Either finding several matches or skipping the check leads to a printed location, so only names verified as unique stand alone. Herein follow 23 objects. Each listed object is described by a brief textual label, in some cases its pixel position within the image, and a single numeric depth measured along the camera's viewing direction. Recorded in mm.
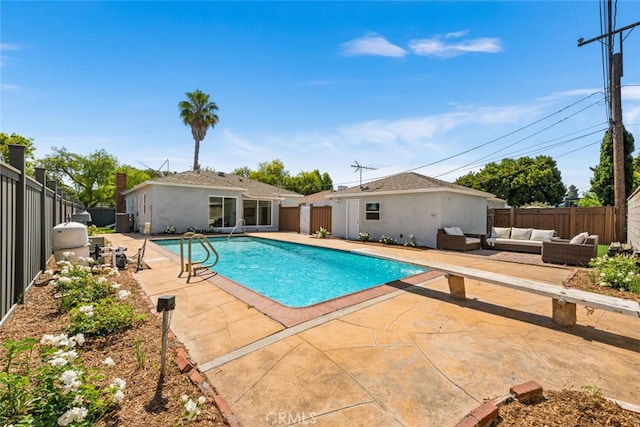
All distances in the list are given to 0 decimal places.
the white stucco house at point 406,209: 12484
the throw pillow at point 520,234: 11695
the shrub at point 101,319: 3314
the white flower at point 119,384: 2008
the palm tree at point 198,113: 25172
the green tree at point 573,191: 37531
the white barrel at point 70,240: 6332
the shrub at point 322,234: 16000
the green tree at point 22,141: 22345
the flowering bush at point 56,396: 1620
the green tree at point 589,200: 18381
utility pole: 9528
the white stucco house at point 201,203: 15959
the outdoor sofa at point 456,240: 11406
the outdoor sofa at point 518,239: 10782
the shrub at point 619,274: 5586
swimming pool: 6873
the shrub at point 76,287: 4078
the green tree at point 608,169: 15672
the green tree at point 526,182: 28297
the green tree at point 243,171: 50766
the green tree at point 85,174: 29328
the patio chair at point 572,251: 8258
